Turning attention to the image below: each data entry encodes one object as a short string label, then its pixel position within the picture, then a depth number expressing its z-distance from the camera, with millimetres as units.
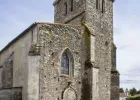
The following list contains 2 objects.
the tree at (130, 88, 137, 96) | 84119
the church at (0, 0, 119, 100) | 18812
